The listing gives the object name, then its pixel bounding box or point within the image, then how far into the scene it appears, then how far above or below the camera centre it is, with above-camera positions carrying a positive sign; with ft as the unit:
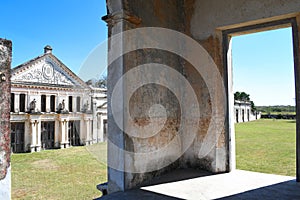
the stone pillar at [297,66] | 11.35 +1.87
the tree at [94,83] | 67.23 +6.84
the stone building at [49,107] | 57.52 +0.23
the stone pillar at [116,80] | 10.58 +1.18
